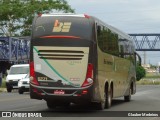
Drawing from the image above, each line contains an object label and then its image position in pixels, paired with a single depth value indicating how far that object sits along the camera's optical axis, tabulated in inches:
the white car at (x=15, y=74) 1501.0
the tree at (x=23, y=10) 2694.4
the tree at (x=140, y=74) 3821.1
